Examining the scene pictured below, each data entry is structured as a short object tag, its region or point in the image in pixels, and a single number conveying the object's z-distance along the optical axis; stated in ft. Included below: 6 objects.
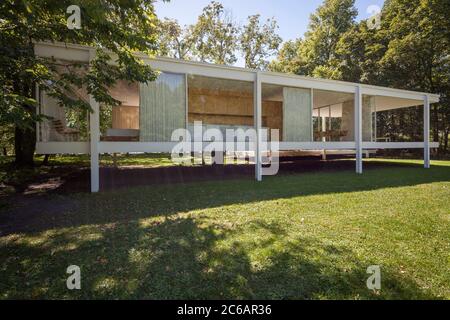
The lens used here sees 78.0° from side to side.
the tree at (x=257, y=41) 86.79
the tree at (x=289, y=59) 99.81
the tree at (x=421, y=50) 67.82
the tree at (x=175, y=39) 79.20
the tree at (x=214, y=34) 80.64
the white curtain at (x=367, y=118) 46.09
